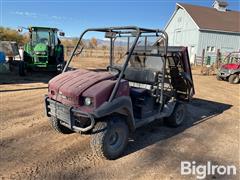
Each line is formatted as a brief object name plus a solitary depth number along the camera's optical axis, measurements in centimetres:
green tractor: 905
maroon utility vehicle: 275
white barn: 1822
